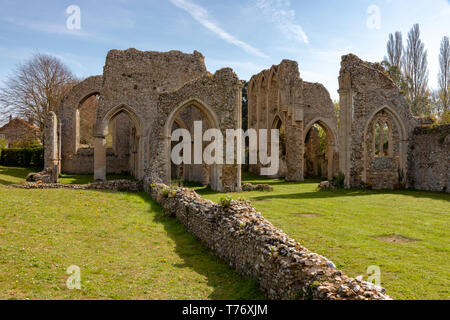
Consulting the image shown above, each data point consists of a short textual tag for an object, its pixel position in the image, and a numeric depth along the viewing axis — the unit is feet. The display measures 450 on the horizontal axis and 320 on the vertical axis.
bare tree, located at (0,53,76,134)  103.30
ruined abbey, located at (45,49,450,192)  57.57
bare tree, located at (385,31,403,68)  147.13
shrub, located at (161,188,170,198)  40.06
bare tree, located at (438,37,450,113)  134.17
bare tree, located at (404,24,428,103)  141.96
